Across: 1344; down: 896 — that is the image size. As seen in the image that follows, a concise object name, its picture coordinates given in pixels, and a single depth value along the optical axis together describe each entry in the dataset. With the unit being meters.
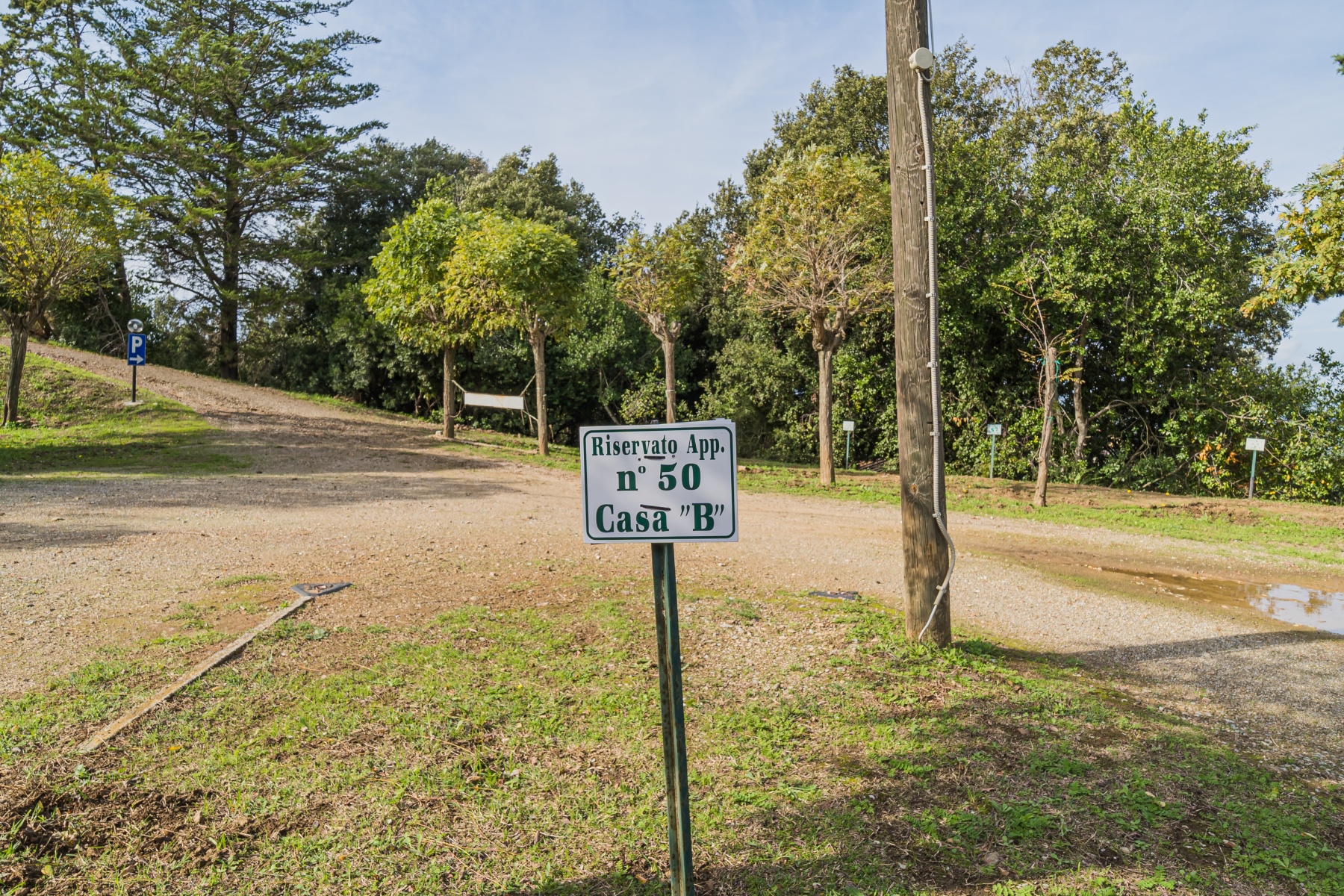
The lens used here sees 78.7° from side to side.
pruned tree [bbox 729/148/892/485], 13.26
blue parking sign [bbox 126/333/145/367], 17.34
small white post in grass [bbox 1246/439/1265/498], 11.99
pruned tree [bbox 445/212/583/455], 14.91
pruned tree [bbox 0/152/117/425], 14.05
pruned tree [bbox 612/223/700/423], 15.10
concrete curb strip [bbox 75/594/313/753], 3.64
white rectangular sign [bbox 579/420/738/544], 2.34
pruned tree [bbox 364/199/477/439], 16.89
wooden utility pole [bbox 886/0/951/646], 4.87
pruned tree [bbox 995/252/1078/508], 14.27
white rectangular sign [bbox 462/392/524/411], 18.39
